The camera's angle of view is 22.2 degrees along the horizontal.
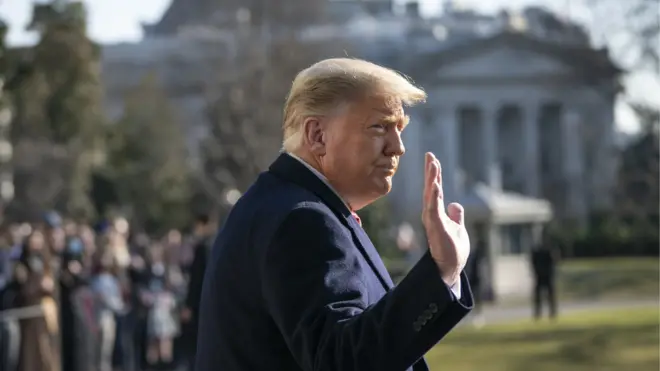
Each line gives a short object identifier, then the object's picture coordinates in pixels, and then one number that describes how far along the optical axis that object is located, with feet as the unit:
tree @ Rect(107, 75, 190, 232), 247.09
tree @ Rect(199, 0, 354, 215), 168.25
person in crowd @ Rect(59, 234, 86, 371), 57.16
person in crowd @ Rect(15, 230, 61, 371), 49.29
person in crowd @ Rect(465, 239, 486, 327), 108.17
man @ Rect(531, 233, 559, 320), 106.11
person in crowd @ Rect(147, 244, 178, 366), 65.67
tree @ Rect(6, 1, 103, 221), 168.35
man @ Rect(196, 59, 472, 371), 10.96
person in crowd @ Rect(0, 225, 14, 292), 53.52
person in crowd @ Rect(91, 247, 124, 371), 58.03
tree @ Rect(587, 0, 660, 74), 91.35
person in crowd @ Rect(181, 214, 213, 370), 47.47
